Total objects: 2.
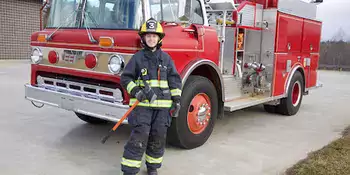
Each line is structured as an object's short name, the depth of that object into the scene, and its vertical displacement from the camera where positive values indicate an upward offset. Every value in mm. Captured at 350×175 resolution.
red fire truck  4027 +20
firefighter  3451 -371
